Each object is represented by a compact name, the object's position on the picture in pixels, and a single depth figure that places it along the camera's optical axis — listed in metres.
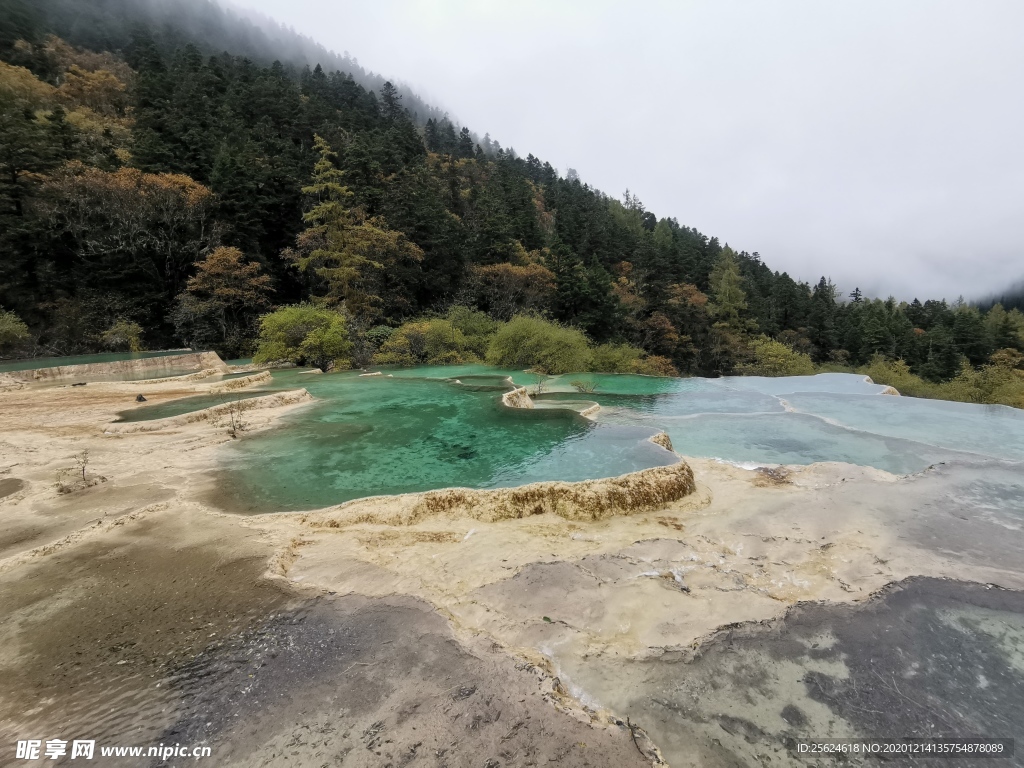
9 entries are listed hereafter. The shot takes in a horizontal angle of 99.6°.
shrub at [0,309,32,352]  18.36
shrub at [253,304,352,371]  19.30
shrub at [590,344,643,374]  24.33
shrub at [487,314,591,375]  20.39
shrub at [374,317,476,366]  21.84
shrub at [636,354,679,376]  27.11
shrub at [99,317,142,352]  21.59
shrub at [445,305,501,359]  23.67
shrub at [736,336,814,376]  30.25
